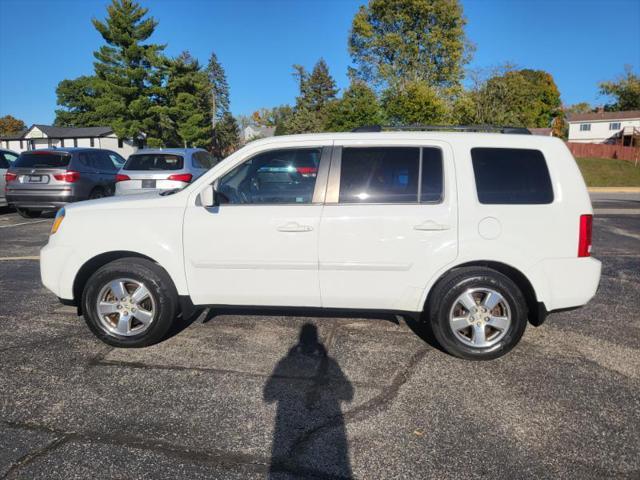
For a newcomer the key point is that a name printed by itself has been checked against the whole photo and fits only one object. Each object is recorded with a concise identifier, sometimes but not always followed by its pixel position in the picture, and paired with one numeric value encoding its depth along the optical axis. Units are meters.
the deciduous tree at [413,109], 28.47
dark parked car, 10.97
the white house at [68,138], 62.41
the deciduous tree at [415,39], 43.69
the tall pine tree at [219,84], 88.38
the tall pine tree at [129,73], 45.38
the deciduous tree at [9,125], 95.81
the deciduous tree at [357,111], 29.47
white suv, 3.75
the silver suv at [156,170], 9.74
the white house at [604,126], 62.81
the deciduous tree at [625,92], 72.81
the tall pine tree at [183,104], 47.75
